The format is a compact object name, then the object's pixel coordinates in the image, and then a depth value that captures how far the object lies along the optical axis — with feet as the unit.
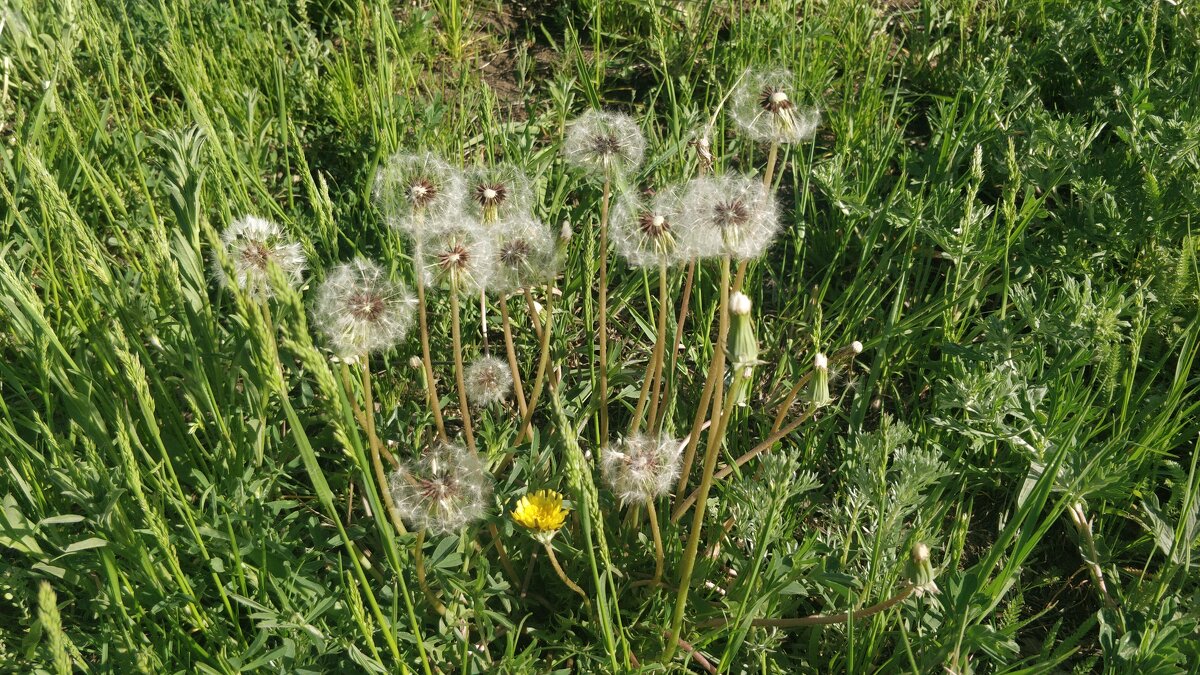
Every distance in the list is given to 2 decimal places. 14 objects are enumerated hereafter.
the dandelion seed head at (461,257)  2.07
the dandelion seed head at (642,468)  2.11
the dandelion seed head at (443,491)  2.09
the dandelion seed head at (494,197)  2.16
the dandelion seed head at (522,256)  2.18
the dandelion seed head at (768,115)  2.14
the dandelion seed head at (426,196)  2.08
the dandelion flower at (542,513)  2.03
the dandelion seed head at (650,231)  2.09
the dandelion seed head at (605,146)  2.21
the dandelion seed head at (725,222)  2.00
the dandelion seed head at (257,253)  2.10
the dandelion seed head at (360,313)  2.03
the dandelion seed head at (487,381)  2.40
